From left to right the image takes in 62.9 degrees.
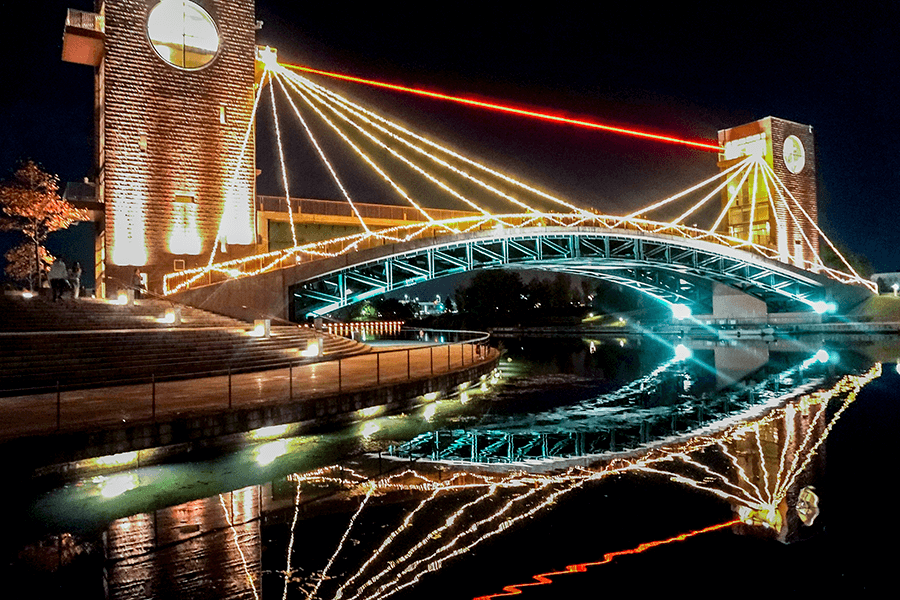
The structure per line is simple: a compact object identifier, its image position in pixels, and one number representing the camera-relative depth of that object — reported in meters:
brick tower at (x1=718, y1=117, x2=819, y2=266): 60.41
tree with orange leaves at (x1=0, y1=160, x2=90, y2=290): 34.34
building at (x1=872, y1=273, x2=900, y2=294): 60.23
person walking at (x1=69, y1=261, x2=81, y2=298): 23.36
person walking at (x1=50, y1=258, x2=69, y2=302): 21.55
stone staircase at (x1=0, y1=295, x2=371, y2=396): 15.73
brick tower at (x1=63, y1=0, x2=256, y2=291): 30.50
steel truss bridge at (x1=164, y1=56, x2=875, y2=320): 29.19
